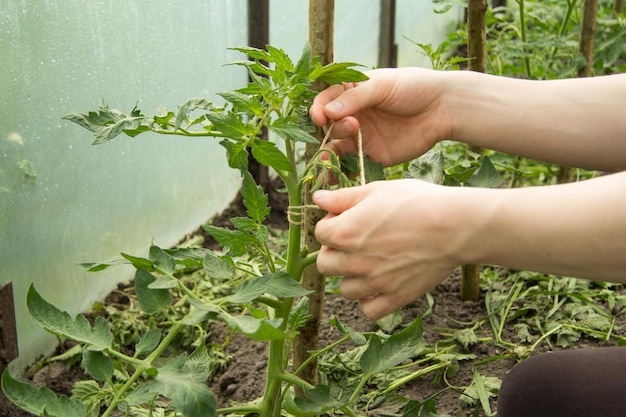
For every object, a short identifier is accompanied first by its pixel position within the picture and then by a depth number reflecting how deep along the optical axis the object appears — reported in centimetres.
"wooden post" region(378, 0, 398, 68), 278
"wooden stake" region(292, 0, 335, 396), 100
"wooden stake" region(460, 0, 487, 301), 138
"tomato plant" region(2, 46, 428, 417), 77
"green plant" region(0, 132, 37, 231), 128
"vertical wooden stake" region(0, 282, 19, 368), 127
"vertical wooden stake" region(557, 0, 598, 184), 169
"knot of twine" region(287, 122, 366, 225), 90
